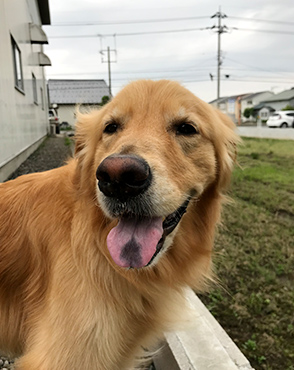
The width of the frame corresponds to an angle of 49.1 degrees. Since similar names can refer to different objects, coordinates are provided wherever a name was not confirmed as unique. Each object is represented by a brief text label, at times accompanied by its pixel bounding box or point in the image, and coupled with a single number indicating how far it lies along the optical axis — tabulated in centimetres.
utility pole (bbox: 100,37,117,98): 4583
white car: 2953
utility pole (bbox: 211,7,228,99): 4197
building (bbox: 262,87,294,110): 6025
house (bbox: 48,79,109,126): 4450
